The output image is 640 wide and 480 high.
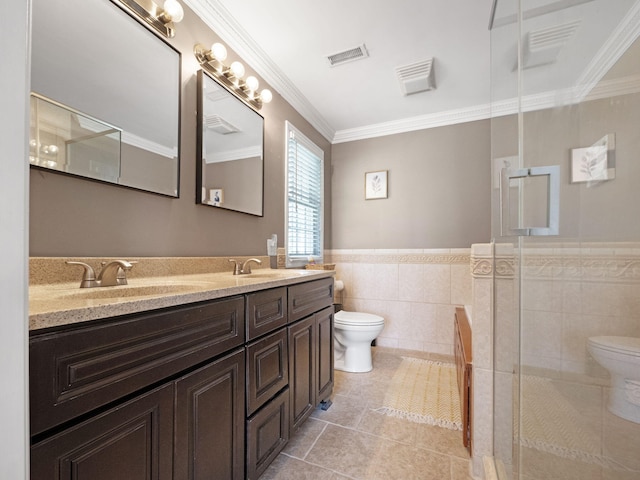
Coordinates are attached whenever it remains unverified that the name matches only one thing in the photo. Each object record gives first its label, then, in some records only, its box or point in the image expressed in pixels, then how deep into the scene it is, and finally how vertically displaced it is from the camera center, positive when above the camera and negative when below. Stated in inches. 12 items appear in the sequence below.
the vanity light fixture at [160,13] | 50.7 +42.2
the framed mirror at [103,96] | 39.4 +23.4
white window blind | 100.5 +16.1
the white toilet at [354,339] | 90.8 -32.2
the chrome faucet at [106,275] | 39.4 -5.1
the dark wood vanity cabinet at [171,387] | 22.5 -16.0
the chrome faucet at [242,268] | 67.9 -6.8
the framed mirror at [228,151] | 63.7 +22.9
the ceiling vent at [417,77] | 86.3 +53.0
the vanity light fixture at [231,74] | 64.1 +41.4
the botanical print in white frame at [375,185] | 123.0 +25.0
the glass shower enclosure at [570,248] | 36.9 -1.0
